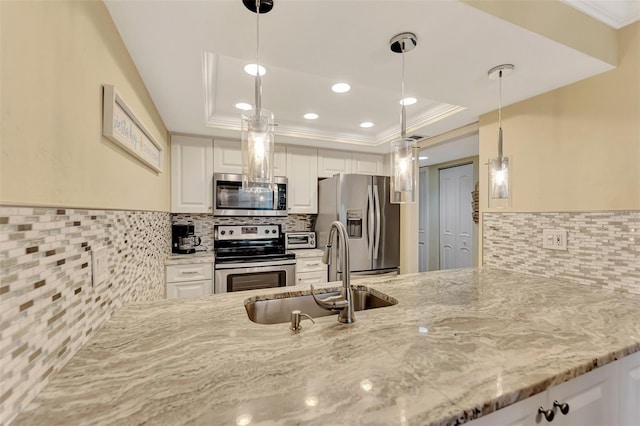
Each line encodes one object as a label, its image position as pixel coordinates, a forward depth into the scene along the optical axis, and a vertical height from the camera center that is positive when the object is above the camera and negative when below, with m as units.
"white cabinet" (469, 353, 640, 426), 0.68 -0.51
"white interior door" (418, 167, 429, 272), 4.89 -0.08
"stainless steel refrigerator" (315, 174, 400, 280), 2.96 -0.04
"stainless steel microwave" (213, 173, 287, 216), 2.85 +0.17
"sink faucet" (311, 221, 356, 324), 0.98 -0.29
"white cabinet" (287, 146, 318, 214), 3.21 +0.42
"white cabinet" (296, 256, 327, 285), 2.96 -0.59
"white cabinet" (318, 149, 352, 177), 3.37 +0.65
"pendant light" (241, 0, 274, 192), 1.04 +0.28
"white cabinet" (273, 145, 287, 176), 3.12 +0.61
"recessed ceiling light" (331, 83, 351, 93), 1.98 +0.92
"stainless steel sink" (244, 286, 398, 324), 1.28 -0.43
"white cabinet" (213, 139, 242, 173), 2.89 +0.62
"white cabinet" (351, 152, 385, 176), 3.53 +0.65
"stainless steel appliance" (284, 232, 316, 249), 3.30 -0.29
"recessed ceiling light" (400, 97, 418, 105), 2.19 +0.91
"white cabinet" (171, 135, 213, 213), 2.72 +0.41
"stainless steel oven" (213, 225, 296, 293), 2.64 -0.43
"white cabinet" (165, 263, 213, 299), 2.47 -0.58
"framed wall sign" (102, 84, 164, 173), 1.00 +0.38
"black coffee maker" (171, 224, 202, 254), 2.88 -0.25
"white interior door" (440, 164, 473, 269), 4.15 -0.03
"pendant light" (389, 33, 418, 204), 1.32 +0.23
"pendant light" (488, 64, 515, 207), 1.50 +0.22
